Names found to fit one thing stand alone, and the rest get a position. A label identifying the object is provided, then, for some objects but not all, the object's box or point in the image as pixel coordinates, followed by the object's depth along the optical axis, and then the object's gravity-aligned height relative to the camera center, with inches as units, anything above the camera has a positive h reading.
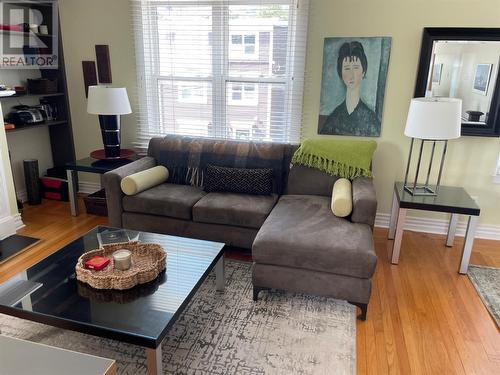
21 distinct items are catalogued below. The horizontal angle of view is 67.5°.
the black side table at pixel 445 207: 104.4 -32.9
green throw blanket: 118.6 -22.6
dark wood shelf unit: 146.6 -12.3
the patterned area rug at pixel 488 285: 93.1 -52.0
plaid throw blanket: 125.6 -25.3
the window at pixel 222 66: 129.3 +4.9
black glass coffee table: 62.1 -39.5
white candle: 74.6 -35.2
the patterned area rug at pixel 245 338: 73.5 -53.4
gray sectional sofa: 86.1 -36.1
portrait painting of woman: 123.3 -0.4
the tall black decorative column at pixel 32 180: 150.2 -41.1
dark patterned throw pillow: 119.9 -31.1
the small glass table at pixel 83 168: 131.0 -30.9
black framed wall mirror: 115.0 +4.4
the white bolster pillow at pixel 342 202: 99.1 -30.5
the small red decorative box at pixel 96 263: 74.0 -36.0
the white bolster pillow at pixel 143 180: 116.3 -31.7
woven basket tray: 70.9 -36.8
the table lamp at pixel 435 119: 101.4 -8.8
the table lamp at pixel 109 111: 130.2 -11.4
